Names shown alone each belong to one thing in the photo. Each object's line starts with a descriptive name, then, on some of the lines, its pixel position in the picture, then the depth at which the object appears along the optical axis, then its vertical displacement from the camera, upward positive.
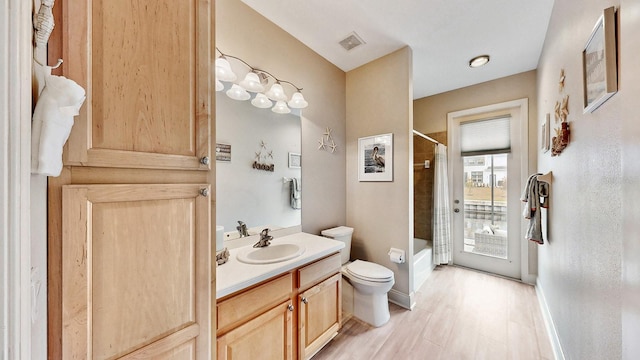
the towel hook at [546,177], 1.77 +0.03
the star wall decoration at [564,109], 1.39 +0.47
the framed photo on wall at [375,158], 2.33 +0.25
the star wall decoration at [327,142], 2.34 +0.42
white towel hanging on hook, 0.50 +0.14
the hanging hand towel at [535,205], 1.87 -0.21
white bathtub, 2.59 -1.02
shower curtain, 3.02 -0.46
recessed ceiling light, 2.42 +1.35
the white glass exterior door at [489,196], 2.82 -0.21
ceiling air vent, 2.06 +1.35
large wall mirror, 1.59 +0.13
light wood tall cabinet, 0.61 -0.03
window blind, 2.90 +0.61
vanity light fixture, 1.47 +0.71
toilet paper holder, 2.18 -0.75
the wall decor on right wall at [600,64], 0.78 +0.47
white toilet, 1.94 -0.98
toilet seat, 1.93 -0.83
